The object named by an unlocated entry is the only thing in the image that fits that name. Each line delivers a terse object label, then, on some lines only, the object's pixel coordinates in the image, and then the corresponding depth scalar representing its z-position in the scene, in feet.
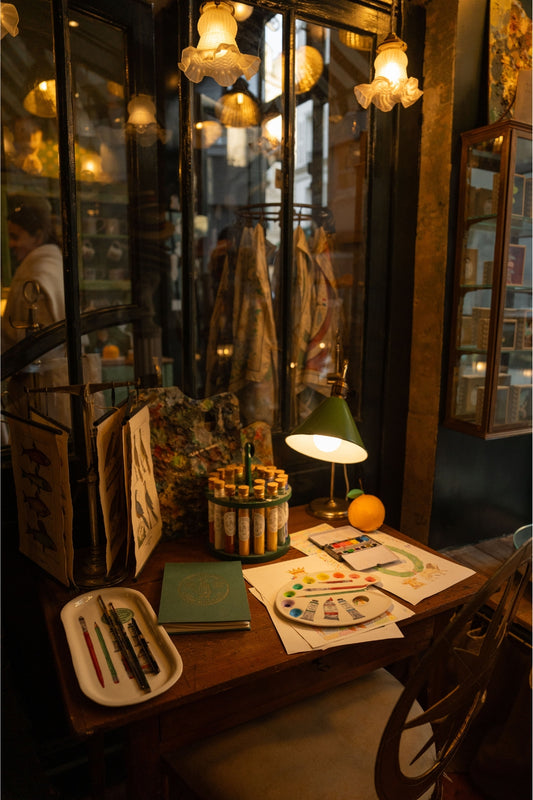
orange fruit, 5.62
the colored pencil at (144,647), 3.58
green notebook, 3.98
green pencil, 3.50
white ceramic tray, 3.33
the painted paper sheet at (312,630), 3.87
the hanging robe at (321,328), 6.91
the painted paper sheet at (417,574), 4.57
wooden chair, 3.23
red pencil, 3.48
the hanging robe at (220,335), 7.05
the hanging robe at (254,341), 6.74
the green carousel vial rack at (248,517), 4.90
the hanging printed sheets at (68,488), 4.21
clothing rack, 6.85
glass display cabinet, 6.53
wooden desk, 3.35
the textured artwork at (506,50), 6.57
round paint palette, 4.11
